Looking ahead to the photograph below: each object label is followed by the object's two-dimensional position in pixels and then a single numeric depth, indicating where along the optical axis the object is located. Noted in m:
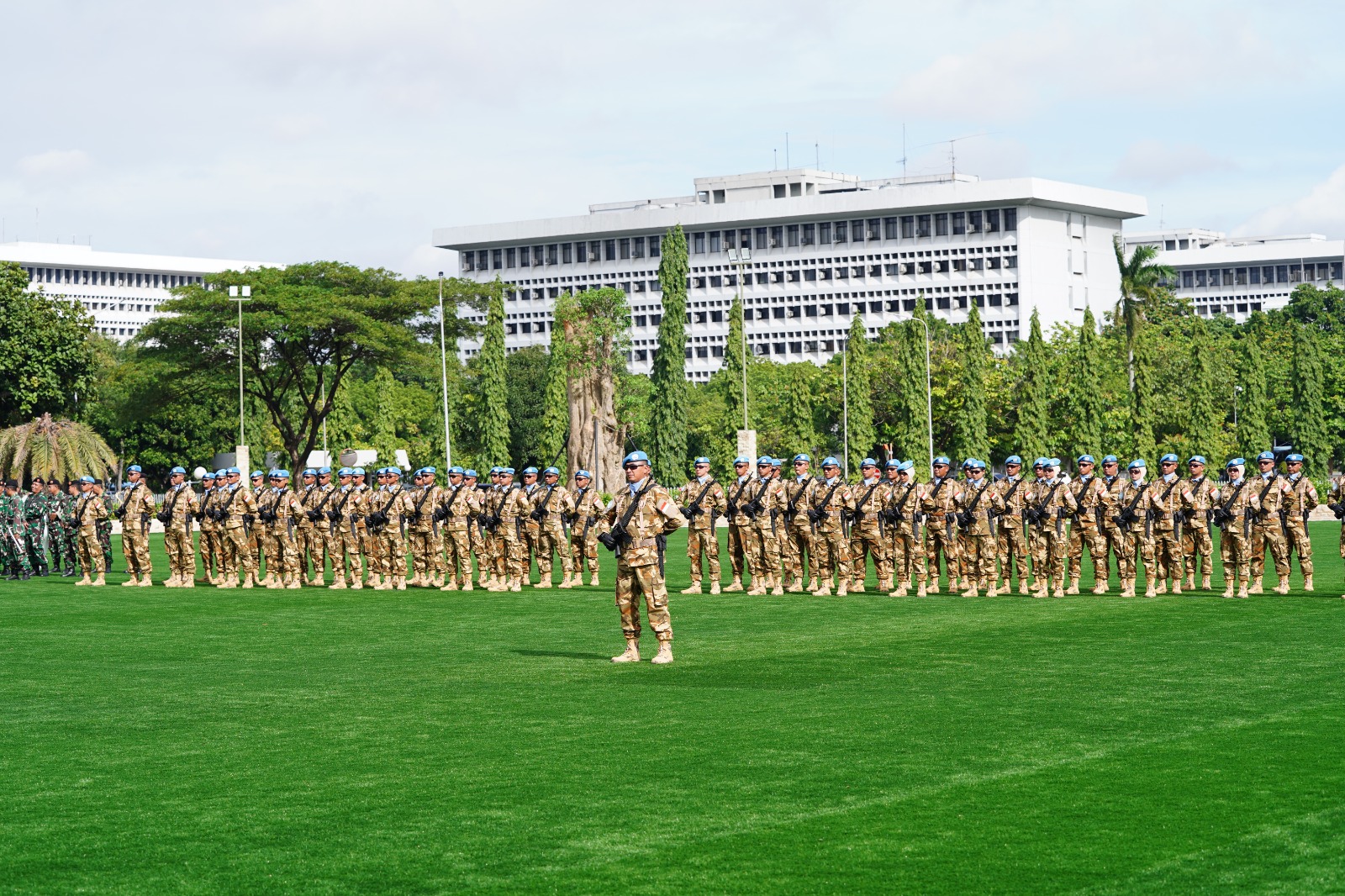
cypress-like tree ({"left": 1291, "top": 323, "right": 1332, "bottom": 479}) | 61.94
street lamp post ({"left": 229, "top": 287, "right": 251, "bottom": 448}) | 50.83
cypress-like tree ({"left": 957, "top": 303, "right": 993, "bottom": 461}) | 64.44
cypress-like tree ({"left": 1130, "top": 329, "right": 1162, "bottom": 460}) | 61.06
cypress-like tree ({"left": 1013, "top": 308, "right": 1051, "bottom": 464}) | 63.41
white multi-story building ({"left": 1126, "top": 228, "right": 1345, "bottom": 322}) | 145.00
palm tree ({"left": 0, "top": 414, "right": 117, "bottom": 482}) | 46.78
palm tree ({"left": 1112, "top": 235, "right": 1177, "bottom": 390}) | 68.31
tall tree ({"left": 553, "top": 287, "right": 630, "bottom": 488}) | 66.38
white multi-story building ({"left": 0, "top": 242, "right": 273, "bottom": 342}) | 149.50
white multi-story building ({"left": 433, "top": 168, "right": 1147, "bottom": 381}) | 116.75
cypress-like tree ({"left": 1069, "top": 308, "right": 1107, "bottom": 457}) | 61.53
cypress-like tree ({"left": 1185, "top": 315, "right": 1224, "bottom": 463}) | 61.28
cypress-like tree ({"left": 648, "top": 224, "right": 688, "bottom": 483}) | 69.19
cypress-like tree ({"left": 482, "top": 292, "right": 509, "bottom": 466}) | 68.25
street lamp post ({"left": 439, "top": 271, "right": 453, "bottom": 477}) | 58.03
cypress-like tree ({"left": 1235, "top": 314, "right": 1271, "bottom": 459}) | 61.50
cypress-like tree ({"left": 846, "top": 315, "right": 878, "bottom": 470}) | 68.88
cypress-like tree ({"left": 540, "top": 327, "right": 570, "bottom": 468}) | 66.79
